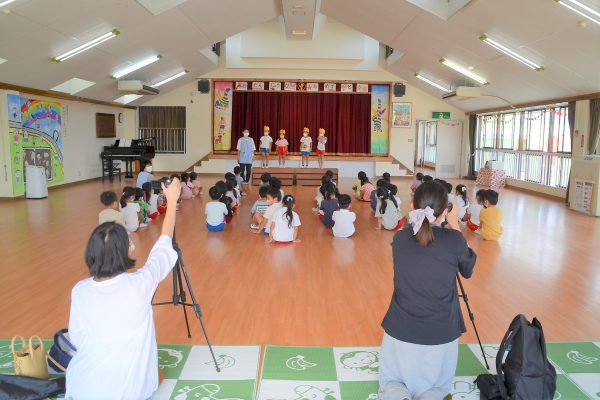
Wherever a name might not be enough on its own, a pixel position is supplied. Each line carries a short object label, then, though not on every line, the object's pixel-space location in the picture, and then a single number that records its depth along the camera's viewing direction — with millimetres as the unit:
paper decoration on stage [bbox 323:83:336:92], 17156
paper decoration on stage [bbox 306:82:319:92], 17125
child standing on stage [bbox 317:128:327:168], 16250
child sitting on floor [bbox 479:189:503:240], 6875
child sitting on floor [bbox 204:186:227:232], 7242
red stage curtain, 17500
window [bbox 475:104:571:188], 12062
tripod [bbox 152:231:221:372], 2963
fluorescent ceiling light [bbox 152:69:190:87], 15258
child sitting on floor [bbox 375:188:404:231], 7523
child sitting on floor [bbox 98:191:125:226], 6218
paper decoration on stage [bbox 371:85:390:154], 17219
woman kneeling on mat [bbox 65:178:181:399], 2098
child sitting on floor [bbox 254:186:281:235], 6746
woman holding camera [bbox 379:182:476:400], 2336
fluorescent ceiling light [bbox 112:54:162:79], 12320
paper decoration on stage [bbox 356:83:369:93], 17094
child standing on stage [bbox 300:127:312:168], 15992
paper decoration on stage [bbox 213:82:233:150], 17203
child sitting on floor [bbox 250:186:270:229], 7301
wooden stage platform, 13898
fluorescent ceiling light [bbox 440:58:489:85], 12094
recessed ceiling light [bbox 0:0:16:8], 6527
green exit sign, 17172
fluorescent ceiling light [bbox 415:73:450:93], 15039
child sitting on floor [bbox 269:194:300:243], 6504
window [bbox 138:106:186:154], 17203
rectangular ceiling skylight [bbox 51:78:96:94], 12297
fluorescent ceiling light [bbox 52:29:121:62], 9266
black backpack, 2422
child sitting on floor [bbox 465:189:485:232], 7574
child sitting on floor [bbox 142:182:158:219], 8188
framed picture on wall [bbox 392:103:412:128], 17031
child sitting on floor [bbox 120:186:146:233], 7039
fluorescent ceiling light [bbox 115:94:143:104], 15529
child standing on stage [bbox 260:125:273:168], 15727
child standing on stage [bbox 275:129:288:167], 16219
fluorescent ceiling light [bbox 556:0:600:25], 6541
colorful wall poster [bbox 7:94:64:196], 10320
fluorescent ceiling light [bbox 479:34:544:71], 9344
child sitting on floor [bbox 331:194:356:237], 6984
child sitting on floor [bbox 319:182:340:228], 7613
